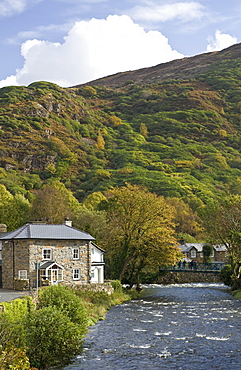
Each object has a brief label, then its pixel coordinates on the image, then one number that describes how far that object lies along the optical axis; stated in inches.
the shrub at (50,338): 1074.1
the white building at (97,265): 2345.0
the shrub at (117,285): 2346.3
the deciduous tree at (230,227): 2605.8
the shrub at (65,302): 1330.0
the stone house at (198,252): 4281.5
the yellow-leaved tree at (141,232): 2608.3
